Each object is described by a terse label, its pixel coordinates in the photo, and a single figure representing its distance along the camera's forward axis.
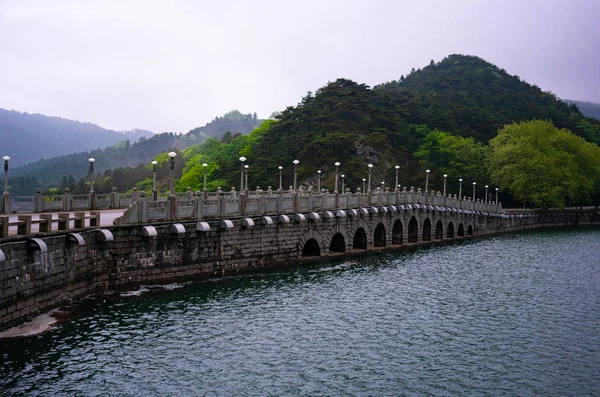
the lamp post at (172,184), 30.12
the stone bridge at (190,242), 22.91
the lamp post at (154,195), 33.34
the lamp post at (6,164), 32.63
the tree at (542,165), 90.88
